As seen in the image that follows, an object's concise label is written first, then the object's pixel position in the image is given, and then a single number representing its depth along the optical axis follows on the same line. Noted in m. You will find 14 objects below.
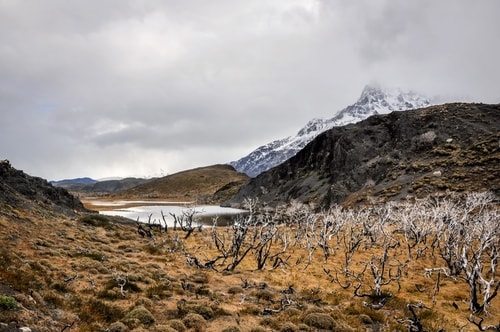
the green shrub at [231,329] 13.09
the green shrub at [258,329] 13.45
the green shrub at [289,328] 13.80
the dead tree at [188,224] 41.19
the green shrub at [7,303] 10.12
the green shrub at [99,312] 12.90
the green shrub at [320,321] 14.44
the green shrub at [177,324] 13.38
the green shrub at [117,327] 11.92
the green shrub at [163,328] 12.66
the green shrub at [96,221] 41.94
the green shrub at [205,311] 15.05
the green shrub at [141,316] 13.33
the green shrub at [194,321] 13.87
